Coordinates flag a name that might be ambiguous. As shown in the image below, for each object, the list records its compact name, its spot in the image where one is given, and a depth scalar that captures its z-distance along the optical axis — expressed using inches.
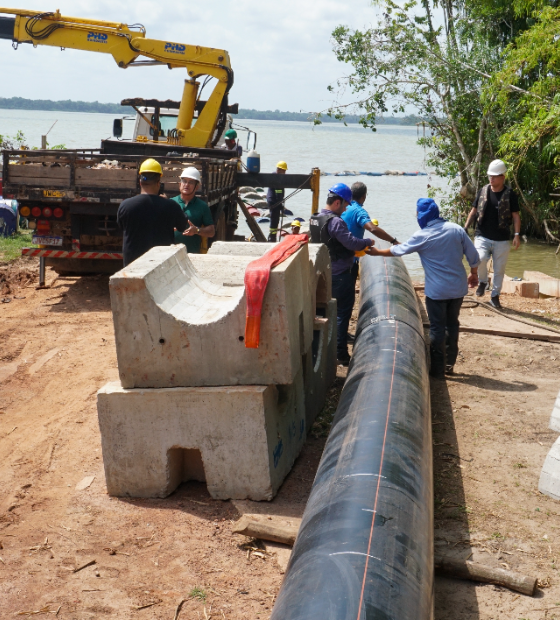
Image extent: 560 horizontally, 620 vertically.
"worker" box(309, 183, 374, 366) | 268.1
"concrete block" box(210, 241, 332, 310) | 227.8
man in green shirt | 276.2
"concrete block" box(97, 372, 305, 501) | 168.6
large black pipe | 105.0
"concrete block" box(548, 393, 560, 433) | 200.5
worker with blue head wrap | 263.9
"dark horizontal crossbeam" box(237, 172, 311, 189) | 495.8
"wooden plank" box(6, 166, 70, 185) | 370.0
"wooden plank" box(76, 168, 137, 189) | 369.7
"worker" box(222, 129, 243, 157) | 561.6
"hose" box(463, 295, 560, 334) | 352.2
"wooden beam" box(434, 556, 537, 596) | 140.3
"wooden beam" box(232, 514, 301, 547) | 153.9
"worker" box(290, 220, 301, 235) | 449.3
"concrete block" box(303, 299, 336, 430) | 220.2
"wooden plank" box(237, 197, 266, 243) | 518.0
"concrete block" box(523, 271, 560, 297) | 448.8
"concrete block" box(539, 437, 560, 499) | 181.3
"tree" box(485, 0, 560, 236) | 497.0
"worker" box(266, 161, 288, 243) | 578.2
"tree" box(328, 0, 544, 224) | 717.3
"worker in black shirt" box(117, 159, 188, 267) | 245.1
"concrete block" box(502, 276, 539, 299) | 439.5
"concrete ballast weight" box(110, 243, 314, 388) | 166.2
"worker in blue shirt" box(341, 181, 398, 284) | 281.4
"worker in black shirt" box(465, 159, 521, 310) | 374.0
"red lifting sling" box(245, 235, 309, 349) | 163.0
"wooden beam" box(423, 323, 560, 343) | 330.6
